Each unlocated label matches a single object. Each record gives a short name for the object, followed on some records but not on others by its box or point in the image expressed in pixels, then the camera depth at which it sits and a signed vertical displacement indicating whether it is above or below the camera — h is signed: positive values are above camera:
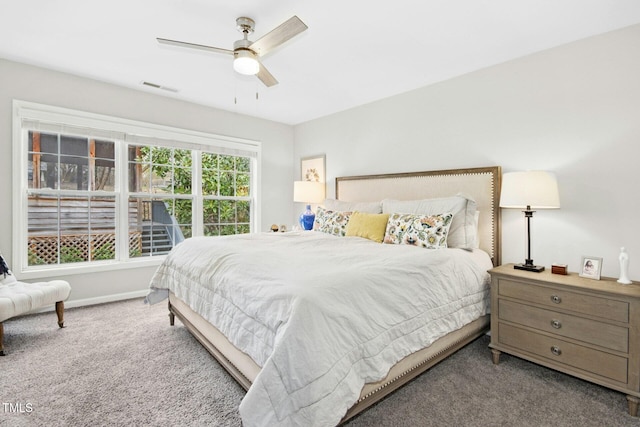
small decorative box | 2.23 -0.44
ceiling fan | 2.02 +1.18
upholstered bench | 2.36 -0.71
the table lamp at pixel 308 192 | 4.55 +0.28
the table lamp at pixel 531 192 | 2.27 +0.14
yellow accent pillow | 3.01 -0.16
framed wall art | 4.79 +0.69
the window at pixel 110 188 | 3.26 +0.29
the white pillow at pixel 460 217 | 2.70 -0.06
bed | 1.27 -0.52
